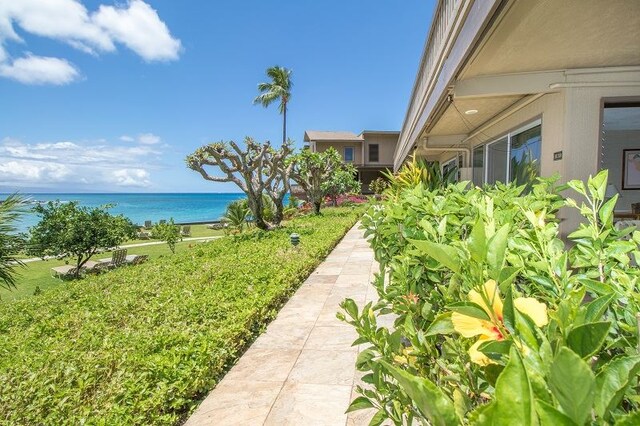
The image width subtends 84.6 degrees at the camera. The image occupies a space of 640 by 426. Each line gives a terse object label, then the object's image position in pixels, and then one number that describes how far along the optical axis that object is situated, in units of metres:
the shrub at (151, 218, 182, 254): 14.60
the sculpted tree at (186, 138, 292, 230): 11.28
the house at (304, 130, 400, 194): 32.16
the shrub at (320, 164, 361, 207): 20.81
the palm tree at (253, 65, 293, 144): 34.47
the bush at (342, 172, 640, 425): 0.43
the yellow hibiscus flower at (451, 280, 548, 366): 0.69
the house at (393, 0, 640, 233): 2.66
